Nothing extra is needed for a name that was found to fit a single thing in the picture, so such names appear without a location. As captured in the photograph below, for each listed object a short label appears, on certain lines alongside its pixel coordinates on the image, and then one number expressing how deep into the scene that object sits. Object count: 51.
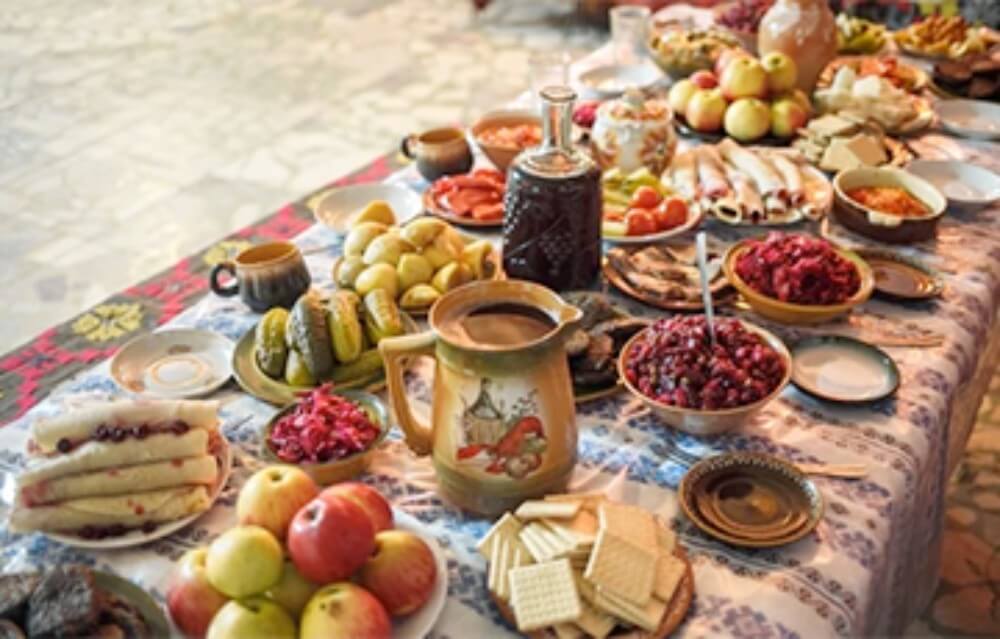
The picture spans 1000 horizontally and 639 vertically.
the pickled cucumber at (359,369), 1.20
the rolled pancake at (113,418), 0.97
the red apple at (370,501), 0.88
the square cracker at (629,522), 0.89
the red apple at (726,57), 1.98
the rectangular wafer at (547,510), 0.91
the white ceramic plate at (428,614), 0.85
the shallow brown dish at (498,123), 1.73
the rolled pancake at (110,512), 0.95
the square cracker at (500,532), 0.91
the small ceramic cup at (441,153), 1.72
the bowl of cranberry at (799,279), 1.30
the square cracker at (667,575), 0.87
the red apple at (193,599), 0.83
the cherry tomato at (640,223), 1.50
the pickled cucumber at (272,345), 1.21
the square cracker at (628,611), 0.85
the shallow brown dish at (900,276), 1.38
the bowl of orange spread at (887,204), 1.51
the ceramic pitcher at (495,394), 0.93
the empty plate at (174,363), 1.24
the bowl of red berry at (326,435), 1.04
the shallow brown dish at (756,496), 0.97
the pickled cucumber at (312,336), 1.18
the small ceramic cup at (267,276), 1.33
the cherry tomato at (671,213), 1.51
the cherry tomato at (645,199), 1.55
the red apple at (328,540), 0.81
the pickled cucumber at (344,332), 1.20
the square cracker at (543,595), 0.84
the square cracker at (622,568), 0.86
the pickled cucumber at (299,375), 1.19
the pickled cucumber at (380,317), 1.23
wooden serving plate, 0.86
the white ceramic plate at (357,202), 1.64
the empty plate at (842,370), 1.19
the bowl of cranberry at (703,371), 1.09
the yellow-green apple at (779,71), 1.90
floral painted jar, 1.67
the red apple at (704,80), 1.96
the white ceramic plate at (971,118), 1.91
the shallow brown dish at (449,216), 1.56
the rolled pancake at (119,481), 0.96
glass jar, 1.26
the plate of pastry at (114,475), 0.96
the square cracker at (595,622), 0.85
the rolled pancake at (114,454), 0.95
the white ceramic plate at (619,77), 2.15
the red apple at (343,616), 0.79
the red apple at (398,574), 0.85
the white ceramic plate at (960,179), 1.66
